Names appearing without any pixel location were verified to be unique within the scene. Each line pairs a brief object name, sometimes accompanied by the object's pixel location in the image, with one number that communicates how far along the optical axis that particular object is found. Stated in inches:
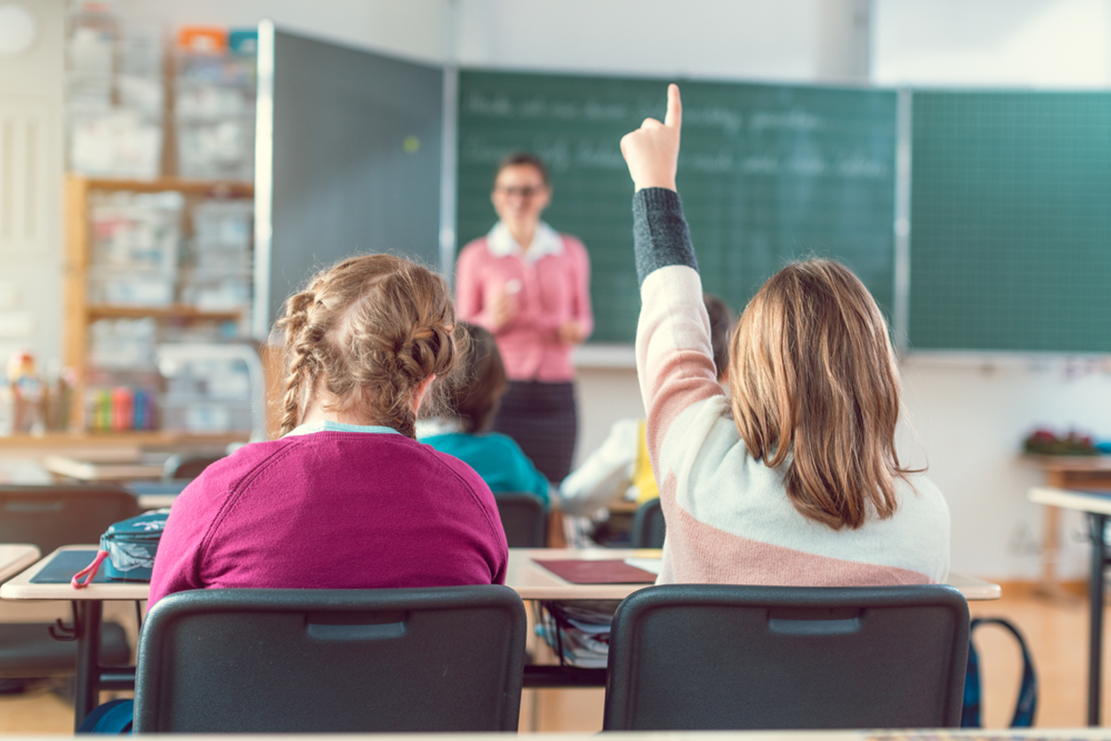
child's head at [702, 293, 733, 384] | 88.4
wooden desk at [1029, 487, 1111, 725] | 99.0
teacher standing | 138.4
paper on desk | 60.0
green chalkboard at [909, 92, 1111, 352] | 173.9
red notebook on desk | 54.8
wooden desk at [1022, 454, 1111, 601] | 175.9
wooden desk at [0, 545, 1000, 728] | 48.4
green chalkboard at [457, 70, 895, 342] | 168.7
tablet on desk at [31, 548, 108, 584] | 50.5
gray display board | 146.1
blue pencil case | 50.2
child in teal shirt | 80.2
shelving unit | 157.8
